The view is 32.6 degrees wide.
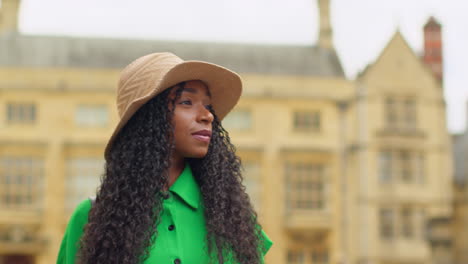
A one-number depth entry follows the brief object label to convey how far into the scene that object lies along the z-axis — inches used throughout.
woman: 96.7
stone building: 949.8
